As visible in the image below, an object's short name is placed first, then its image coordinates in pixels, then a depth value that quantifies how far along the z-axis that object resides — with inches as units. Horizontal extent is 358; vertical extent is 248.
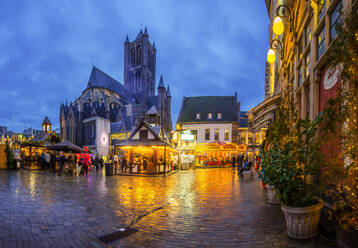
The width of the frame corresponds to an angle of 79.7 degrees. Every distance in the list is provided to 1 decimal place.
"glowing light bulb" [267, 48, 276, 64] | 318.7
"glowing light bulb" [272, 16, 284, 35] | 256.0
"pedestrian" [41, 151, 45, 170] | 759.1
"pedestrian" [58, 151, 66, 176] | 617.3
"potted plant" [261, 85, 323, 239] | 145.1
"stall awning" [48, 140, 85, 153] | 708.0
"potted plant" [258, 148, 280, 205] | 163.0
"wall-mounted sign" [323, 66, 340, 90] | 232.2
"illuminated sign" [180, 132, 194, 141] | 1019.3
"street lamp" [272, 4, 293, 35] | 256.0
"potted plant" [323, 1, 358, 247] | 117.5
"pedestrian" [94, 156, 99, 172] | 788.5
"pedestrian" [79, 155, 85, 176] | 639.1
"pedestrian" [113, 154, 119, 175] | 667.4
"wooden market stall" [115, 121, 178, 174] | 657.0
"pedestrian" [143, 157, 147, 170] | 661.7
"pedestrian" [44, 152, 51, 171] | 727.7
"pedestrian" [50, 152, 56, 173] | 698.8
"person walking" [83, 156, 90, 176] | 653.2
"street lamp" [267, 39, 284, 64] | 318.4
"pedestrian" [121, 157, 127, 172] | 681.5
